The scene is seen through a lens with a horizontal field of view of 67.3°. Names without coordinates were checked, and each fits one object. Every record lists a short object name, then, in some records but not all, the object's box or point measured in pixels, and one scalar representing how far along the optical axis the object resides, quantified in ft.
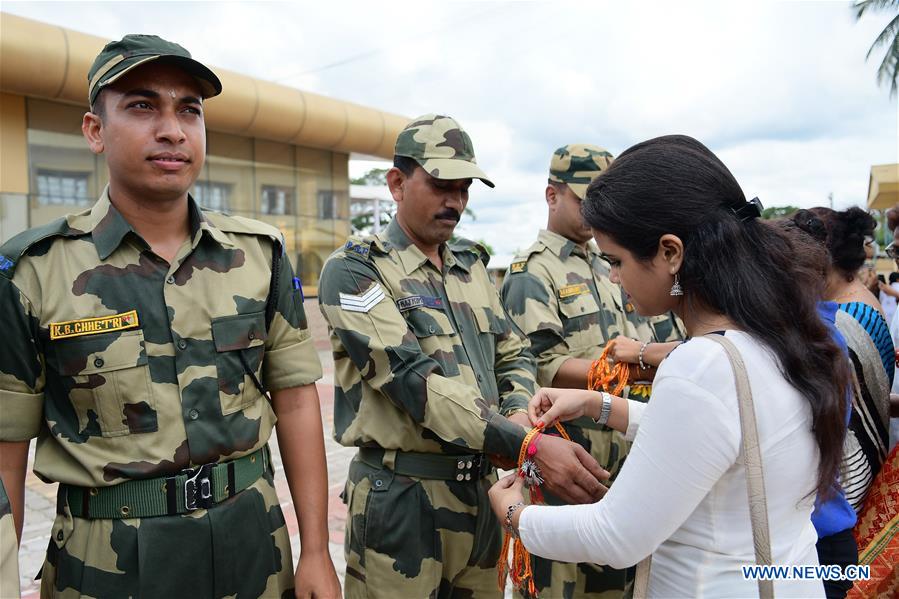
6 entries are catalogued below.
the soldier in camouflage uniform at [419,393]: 7.52
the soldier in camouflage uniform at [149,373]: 5.57
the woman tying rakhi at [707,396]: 4.50
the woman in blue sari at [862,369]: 8.24
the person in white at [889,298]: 19.92
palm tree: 41.87
